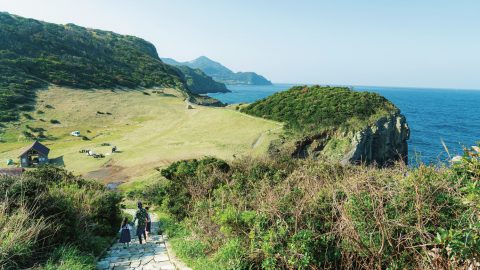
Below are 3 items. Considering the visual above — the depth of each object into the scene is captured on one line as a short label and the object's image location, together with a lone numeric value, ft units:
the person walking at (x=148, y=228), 48.35
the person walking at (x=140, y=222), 45.62
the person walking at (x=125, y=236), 43.67
